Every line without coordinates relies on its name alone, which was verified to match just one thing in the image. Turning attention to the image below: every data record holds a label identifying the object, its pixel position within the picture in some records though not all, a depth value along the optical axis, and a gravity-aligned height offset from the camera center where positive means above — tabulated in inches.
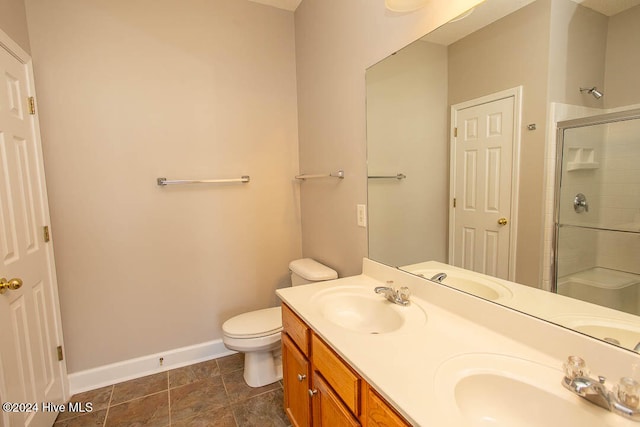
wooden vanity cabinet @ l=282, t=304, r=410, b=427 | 33.8 -28.6
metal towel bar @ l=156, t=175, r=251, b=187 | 82.7 +2.4
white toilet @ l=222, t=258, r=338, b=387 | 74.5 -37.0
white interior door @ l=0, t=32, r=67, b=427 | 53.3 -15.4
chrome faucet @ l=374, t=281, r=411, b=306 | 51.5 -19.4
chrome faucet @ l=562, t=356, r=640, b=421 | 25.0 -18.8
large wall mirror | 30.4 +3.2
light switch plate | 68.1 -6.9
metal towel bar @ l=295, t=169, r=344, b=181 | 75.4 +2.9
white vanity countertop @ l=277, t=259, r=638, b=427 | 27.7 -20.3
